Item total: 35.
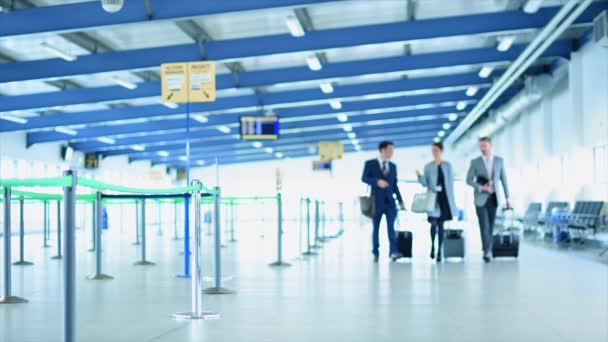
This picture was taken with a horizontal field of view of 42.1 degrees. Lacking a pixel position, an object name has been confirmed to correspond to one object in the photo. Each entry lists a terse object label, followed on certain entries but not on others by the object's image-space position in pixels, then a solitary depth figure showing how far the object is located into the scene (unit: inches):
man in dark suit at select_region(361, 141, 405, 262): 408.2
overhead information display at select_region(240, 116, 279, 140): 908.0
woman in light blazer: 410.9
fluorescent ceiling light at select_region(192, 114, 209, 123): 1068.5
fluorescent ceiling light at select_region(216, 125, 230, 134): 1208.4
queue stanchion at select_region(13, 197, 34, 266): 427.7
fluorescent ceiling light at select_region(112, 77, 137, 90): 762.2
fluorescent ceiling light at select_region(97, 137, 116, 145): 1215.7
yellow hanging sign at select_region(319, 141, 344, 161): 1309.1
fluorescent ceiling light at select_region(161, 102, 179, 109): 953.8
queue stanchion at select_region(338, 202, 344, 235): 959.2
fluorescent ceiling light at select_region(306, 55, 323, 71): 708.7
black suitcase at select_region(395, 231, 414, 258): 429.1
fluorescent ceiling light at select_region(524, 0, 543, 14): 538.4
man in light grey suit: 401.1
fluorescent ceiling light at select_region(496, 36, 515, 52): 682.8
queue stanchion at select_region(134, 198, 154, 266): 417.9
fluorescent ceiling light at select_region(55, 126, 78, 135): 1076.2
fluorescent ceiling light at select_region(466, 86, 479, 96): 1025.0
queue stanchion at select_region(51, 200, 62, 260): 474.9
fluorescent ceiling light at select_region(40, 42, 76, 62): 592.9
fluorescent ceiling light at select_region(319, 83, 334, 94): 889.1
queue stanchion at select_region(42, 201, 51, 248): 641.1
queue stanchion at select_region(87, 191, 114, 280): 329.2
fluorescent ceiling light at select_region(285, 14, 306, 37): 554.3
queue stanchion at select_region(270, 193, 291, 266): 391.2
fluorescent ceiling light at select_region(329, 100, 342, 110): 1048.0
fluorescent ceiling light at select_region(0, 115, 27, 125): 937.5
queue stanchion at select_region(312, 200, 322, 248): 597.0
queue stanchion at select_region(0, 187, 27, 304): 239.9
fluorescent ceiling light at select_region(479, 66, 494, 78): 863.1
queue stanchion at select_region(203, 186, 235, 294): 264.4
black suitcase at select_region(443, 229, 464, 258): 427.5
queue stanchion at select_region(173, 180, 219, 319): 202.5
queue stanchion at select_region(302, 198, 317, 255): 481.5
